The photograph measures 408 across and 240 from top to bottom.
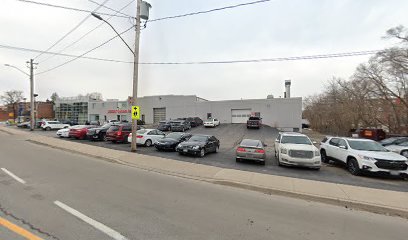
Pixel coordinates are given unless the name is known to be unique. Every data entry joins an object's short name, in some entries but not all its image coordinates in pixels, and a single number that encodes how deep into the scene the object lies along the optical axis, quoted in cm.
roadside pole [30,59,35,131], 3344
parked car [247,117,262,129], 3441
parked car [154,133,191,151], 1535
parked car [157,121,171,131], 3328
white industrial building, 3945
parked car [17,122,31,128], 4419
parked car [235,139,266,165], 1169
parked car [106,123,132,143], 1911
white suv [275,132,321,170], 1061
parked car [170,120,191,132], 3194
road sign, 1441
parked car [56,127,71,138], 2370
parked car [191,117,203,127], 3878
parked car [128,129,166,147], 1784
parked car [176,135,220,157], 1351
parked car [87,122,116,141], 2100
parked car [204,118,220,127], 3750
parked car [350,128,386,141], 2361
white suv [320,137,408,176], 919
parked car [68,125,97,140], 2231
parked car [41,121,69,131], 3619
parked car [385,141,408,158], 1421
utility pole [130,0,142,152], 1446
